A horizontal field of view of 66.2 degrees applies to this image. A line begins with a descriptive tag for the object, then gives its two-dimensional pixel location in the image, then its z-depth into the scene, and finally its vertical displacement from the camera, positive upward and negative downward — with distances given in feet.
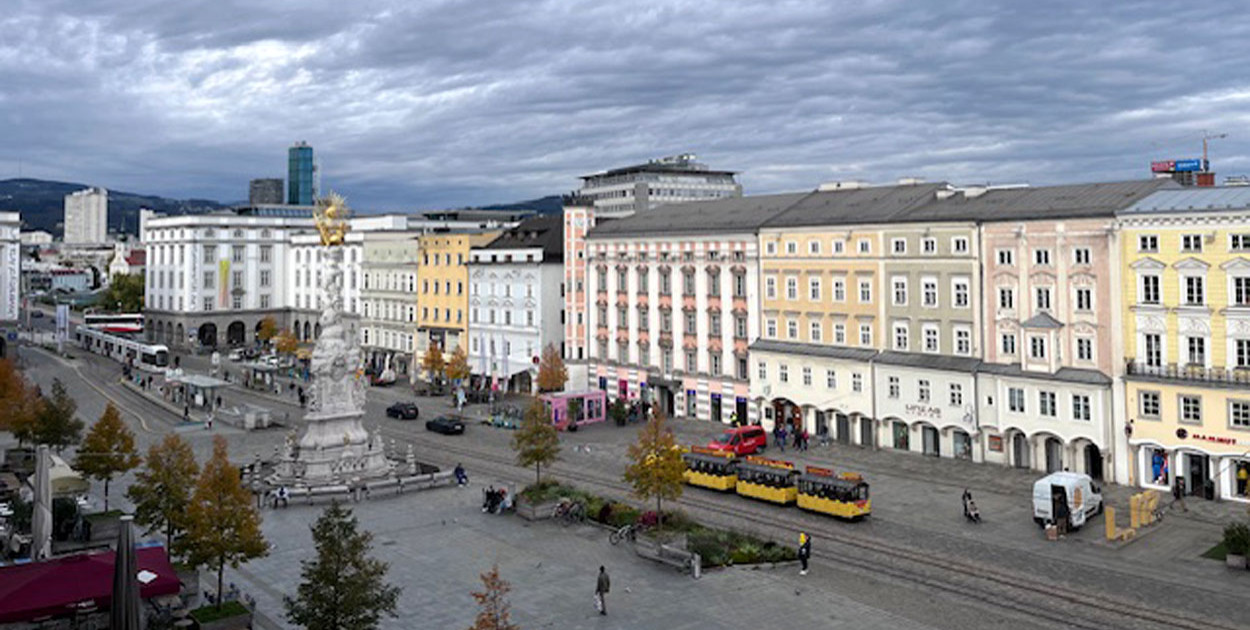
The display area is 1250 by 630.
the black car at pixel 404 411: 237.45 -17.60
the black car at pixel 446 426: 214.48 -19.36
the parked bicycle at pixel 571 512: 135.85 -24.80
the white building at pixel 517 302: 273.13 +10.70
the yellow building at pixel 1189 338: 140.26 -1.51
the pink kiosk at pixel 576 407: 222.48 -16.43
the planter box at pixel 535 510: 137.28 -24.73
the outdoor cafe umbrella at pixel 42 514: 99.04 -17.50
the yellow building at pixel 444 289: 300.61 +16.42
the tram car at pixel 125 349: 316.40 -1.56
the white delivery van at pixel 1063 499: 126.00 -22.35
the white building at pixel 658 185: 440.04 +71.87
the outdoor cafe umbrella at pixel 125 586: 63.52 -16.18
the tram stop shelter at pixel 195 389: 238.07 -12.44
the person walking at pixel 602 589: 94.53 -24.85
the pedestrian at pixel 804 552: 109.81 -24.94
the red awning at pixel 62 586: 75.77 -19.86
